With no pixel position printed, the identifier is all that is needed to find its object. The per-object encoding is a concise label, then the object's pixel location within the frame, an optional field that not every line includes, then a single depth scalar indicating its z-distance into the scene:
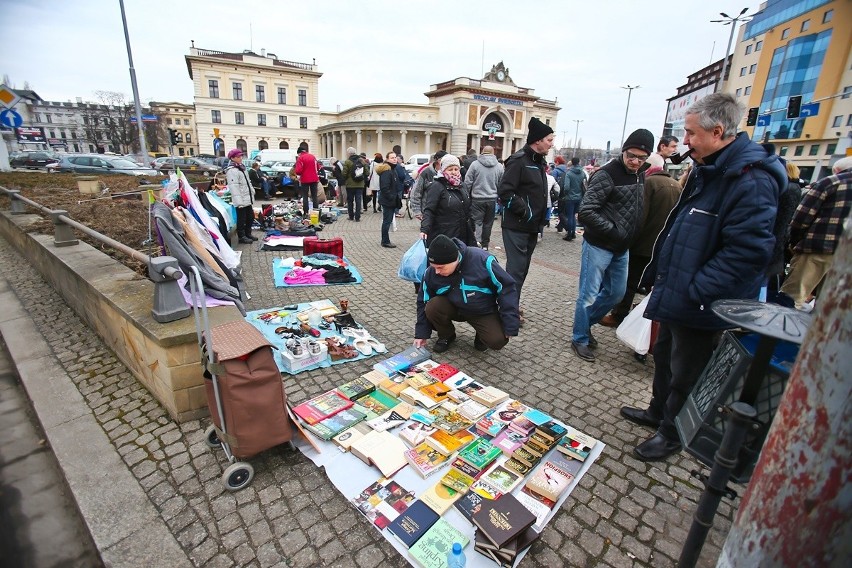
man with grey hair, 2.06
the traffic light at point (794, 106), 14.64
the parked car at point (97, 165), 17.86
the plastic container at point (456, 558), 1.87
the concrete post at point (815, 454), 0.85
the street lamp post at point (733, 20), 19.62
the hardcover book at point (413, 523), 2.01
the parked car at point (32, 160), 23.72
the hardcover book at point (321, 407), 2.87
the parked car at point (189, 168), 18.66
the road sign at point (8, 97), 8.65
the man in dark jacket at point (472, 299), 3.71
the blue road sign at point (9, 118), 8.91
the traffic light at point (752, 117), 14.11
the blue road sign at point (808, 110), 15.71
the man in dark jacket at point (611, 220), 3.48
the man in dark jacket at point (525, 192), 4.17
